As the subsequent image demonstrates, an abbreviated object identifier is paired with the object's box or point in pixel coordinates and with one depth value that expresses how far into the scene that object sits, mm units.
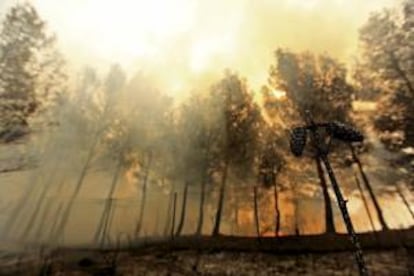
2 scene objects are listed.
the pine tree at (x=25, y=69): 18203
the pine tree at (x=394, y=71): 24516
